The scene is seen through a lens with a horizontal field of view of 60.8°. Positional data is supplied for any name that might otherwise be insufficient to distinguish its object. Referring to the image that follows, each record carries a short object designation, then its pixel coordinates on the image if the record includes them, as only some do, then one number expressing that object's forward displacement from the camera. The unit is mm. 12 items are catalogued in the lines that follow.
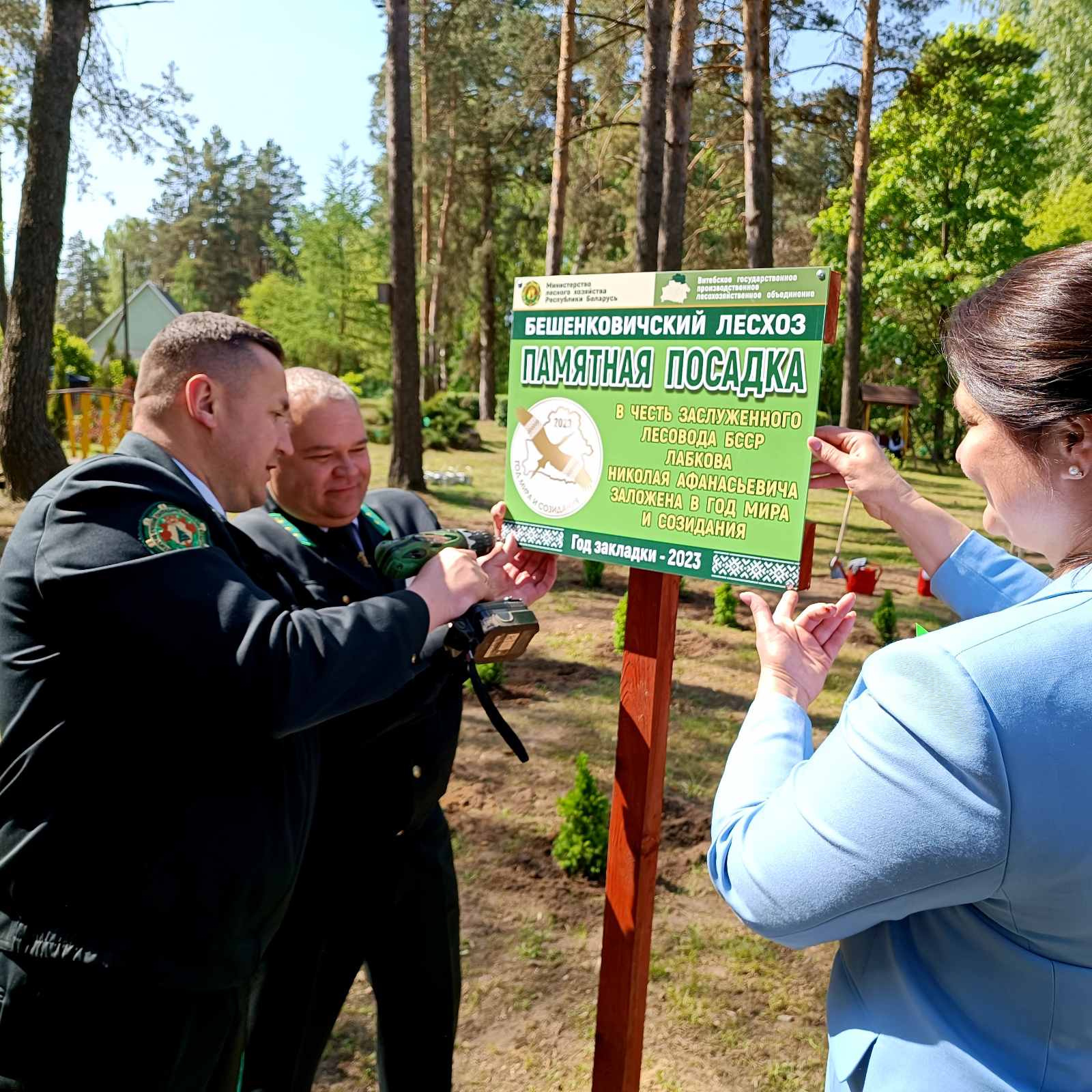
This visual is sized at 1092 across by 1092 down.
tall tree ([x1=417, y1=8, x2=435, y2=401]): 25922
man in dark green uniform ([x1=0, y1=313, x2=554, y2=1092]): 1580
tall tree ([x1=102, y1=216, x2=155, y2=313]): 71688
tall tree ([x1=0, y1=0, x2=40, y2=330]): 15328
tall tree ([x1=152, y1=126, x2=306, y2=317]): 62469
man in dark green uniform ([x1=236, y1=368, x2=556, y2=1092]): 2268
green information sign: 1945
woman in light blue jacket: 1005
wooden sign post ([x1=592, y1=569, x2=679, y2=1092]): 2375
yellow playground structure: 15844
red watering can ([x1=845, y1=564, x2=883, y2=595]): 9539
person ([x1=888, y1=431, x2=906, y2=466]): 25641
